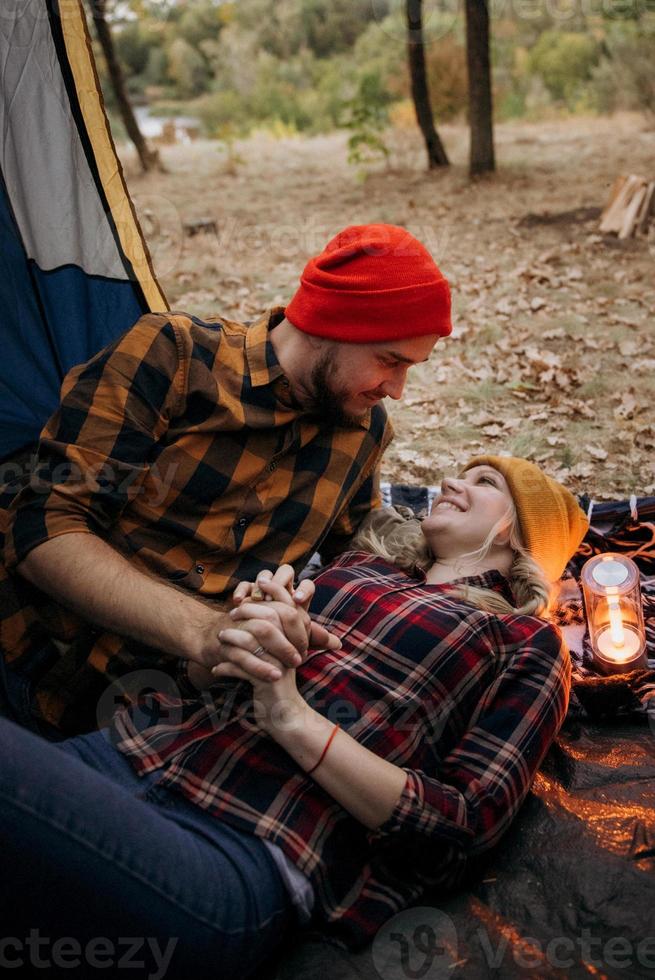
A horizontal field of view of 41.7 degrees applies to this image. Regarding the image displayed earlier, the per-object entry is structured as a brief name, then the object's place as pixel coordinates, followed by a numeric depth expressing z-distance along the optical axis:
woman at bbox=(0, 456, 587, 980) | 1.62
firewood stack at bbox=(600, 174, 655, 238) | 7.21
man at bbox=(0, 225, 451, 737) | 2.17
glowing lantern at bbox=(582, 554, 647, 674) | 2.62
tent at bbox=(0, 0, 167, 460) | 3.07
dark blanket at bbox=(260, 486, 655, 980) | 1.78
